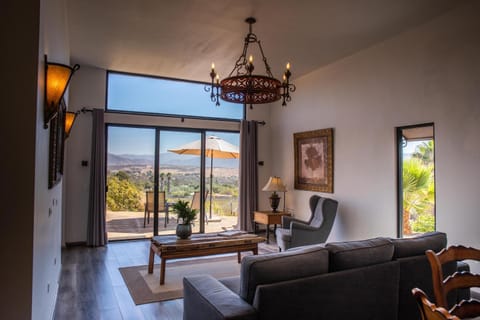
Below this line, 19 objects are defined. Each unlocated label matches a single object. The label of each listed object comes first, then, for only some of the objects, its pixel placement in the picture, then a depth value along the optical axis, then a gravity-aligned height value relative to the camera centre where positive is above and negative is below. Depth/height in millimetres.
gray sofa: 1980 -778
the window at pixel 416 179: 4344 -114
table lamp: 6668 -363
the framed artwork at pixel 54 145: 2516 +198
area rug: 3770 -1437
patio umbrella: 7125 +466
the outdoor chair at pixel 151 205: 6699 -731
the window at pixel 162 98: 6562 +1518
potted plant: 4418 -669
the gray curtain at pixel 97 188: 6037 -348
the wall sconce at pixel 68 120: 4251 +656
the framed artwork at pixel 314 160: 5980 +207
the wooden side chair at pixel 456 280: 1602 -564
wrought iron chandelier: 3557 +913
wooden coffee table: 4066 -987
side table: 6426 -931
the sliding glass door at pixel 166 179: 6520 -193
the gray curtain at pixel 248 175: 7375 -113
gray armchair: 5238 -958
